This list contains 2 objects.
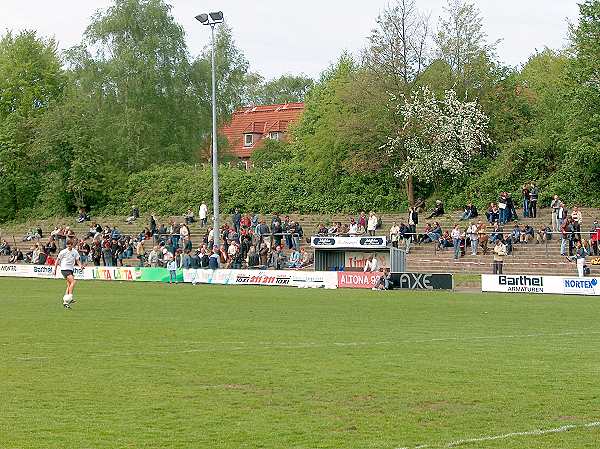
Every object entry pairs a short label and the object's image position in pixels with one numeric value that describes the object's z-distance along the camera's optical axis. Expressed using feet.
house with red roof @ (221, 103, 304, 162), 351.46
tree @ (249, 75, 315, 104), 449.89
